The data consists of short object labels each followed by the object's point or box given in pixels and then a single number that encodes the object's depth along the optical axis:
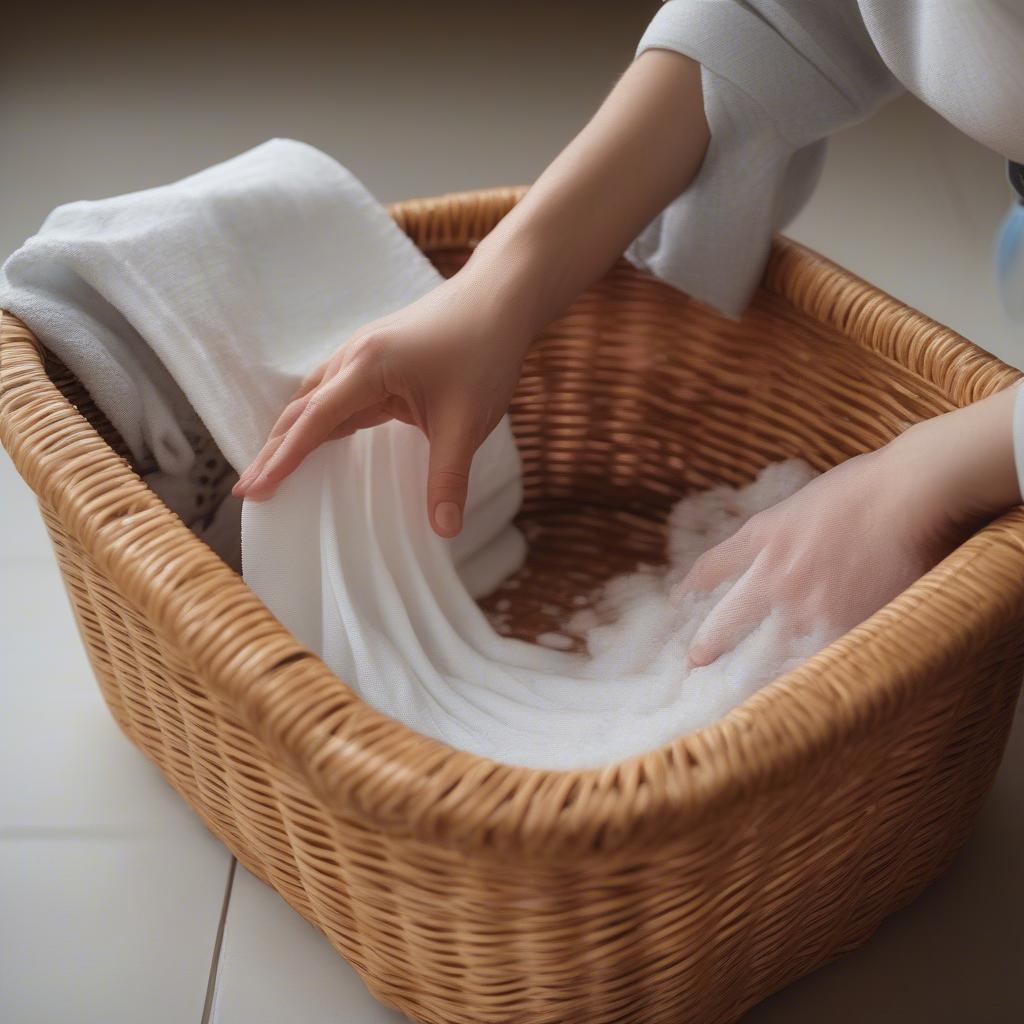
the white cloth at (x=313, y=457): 0.69
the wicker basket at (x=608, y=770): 0.48
